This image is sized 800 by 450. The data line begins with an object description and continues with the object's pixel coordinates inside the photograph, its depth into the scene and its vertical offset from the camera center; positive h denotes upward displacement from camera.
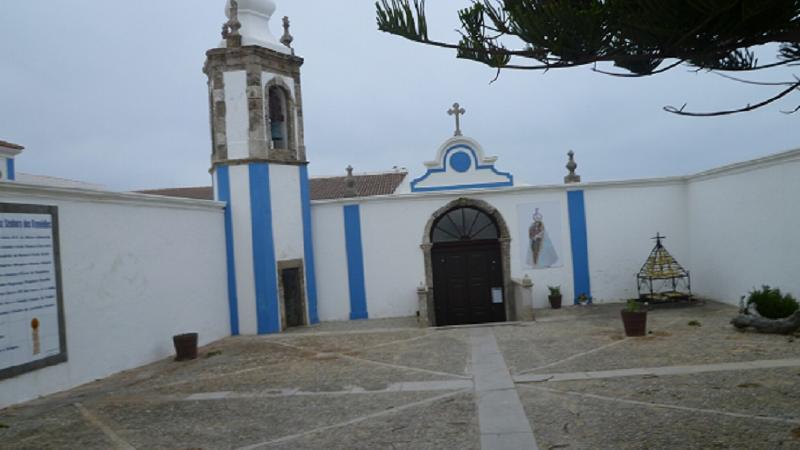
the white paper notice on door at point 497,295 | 14.29 -1.43
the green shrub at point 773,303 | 9.15 -1.34
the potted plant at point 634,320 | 9.59 -1.51
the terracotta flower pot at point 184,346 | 10.21 -1.57
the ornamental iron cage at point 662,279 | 13.05 -1.25
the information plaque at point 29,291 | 7.42 -0.31
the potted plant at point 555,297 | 13.88 -1.52
